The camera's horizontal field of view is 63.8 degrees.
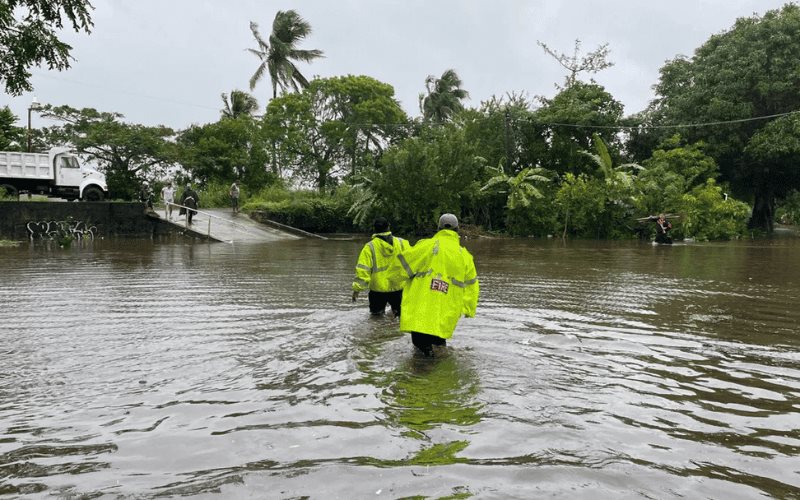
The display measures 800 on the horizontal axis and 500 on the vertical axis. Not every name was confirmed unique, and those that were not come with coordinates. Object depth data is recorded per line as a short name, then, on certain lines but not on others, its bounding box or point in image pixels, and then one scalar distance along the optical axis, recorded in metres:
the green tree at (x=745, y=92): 35.97
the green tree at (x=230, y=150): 40.91
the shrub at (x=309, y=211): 34.34
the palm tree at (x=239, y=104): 49.59
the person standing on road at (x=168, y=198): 29.53
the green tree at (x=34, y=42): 12.89
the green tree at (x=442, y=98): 55.56
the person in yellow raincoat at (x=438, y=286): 5.93
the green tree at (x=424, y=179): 31.62
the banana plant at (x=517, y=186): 32.84
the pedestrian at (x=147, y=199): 28.66
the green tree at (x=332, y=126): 42.62
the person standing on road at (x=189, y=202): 28.85
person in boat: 27.02
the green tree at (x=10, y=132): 36.16
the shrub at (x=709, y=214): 31.61
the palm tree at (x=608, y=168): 31.67
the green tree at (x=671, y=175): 31.91
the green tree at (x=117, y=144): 35.44
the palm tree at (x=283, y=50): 47.72
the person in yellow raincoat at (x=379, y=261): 7.96
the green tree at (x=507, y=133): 37.41
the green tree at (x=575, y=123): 37.59
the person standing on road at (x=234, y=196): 34.91
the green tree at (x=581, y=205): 32.28
